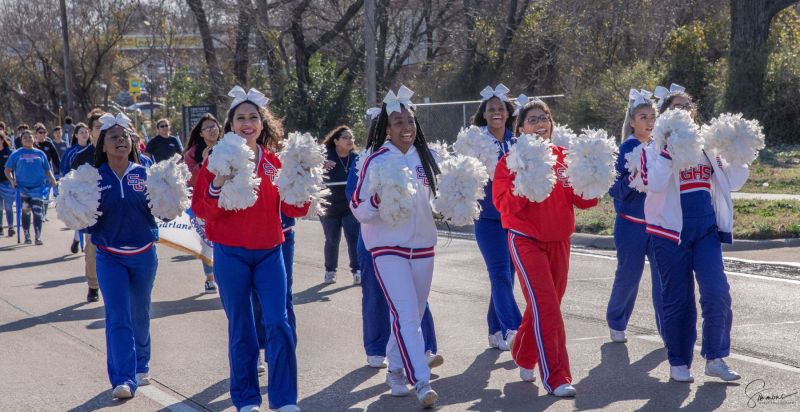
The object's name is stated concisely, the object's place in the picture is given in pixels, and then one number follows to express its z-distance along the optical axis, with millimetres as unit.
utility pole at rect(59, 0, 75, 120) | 37125
